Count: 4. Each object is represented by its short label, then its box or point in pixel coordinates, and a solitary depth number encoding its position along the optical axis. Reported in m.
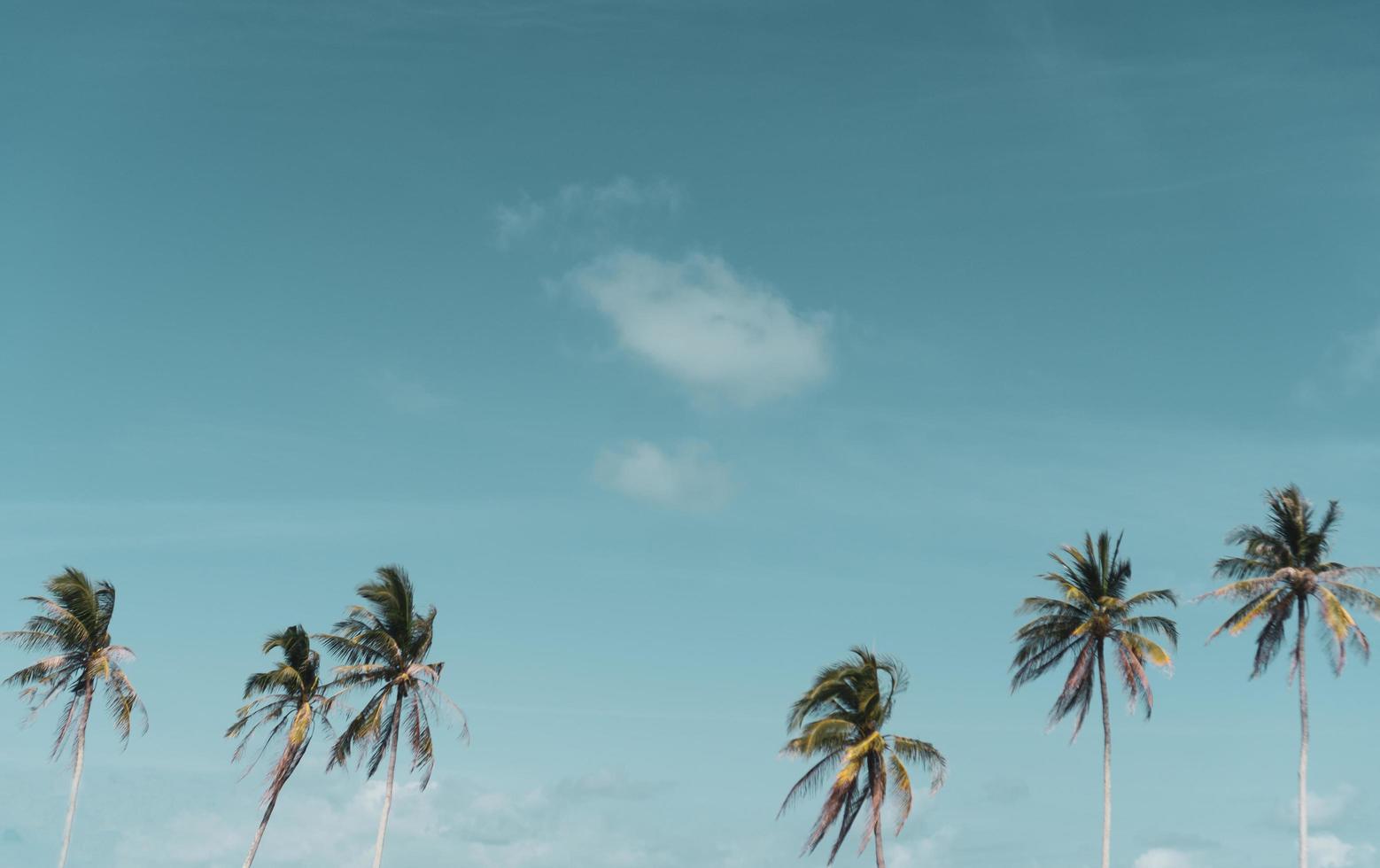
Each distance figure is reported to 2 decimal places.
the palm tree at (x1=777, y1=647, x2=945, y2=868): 58.12
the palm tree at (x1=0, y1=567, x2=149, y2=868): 62.12
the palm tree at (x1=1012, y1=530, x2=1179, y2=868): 60.50
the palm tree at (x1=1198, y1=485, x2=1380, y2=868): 59.75
